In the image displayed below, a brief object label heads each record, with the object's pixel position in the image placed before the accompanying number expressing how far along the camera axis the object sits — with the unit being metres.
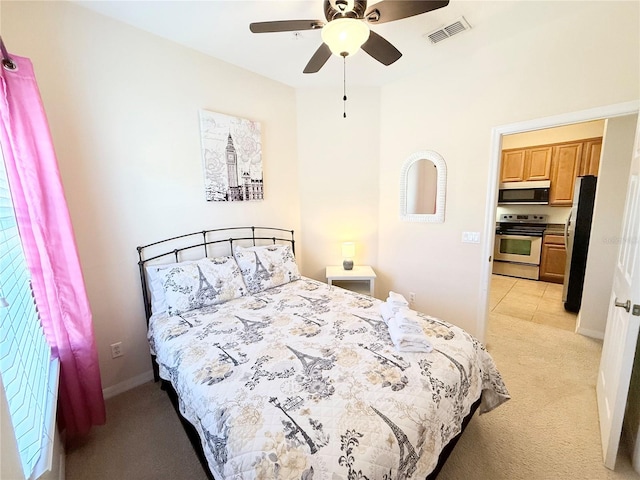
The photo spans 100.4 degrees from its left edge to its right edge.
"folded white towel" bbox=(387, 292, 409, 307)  1.93
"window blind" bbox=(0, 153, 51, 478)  1.06
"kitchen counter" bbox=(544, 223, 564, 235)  4.70
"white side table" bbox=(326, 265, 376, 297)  3.21
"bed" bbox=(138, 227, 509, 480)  1.00
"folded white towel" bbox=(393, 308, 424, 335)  1.59
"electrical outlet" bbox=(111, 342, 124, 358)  2.21
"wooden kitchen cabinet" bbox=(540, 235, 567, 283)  4.62
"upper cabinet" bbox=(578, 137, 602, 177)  4.17
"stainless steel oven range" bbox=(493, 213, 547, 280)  4.88
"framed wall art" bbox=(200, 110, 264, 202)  2.59
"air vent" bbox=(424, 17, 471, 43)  2.13
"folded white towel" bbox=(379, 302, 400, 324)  1.84
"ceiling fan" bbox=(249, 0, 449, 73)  1.47
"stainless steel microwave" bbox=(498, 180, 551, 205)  4.72
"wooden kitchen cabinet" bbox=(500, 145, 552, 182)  4.69
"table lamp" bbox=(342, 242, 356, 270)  3.41
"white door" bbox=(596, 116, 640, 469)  1.47
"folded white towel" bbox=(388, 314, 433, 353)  1.52
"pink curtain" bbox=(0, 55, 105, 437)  1.40
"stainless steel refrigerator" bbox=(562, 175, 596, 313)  3.34
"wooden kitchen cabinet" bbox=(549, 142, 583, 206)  4.37
